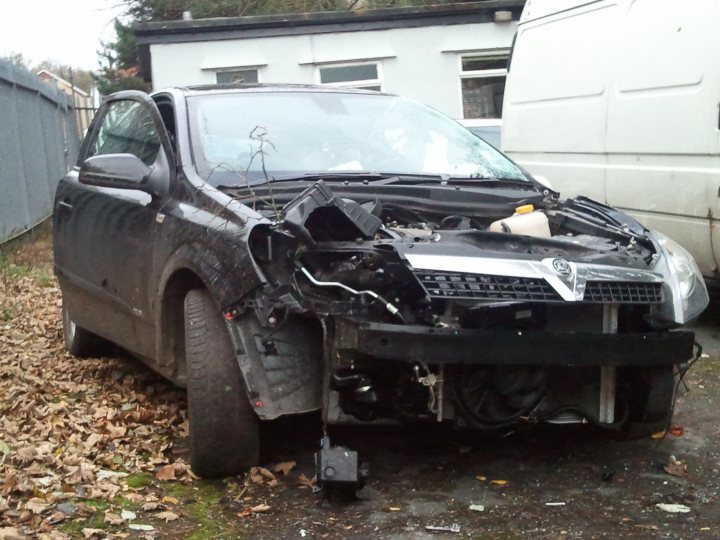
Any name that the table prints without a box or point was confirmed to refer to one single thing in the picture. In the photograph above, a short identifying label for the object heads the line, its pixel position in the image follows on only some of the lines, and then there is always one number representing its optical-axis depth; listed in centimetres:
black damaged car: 377
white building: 1653
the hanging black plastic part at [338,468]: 387
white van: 656
